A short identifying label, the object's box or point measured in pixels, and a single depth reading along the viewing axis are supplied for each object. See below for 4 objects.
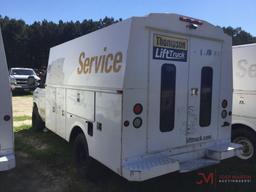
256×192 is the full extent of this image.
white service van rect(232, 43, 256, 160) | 4.34
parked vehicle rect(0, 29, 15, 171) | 3.02
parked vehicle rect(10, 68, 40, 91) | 15.90
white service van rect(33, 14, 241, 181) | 2.93
